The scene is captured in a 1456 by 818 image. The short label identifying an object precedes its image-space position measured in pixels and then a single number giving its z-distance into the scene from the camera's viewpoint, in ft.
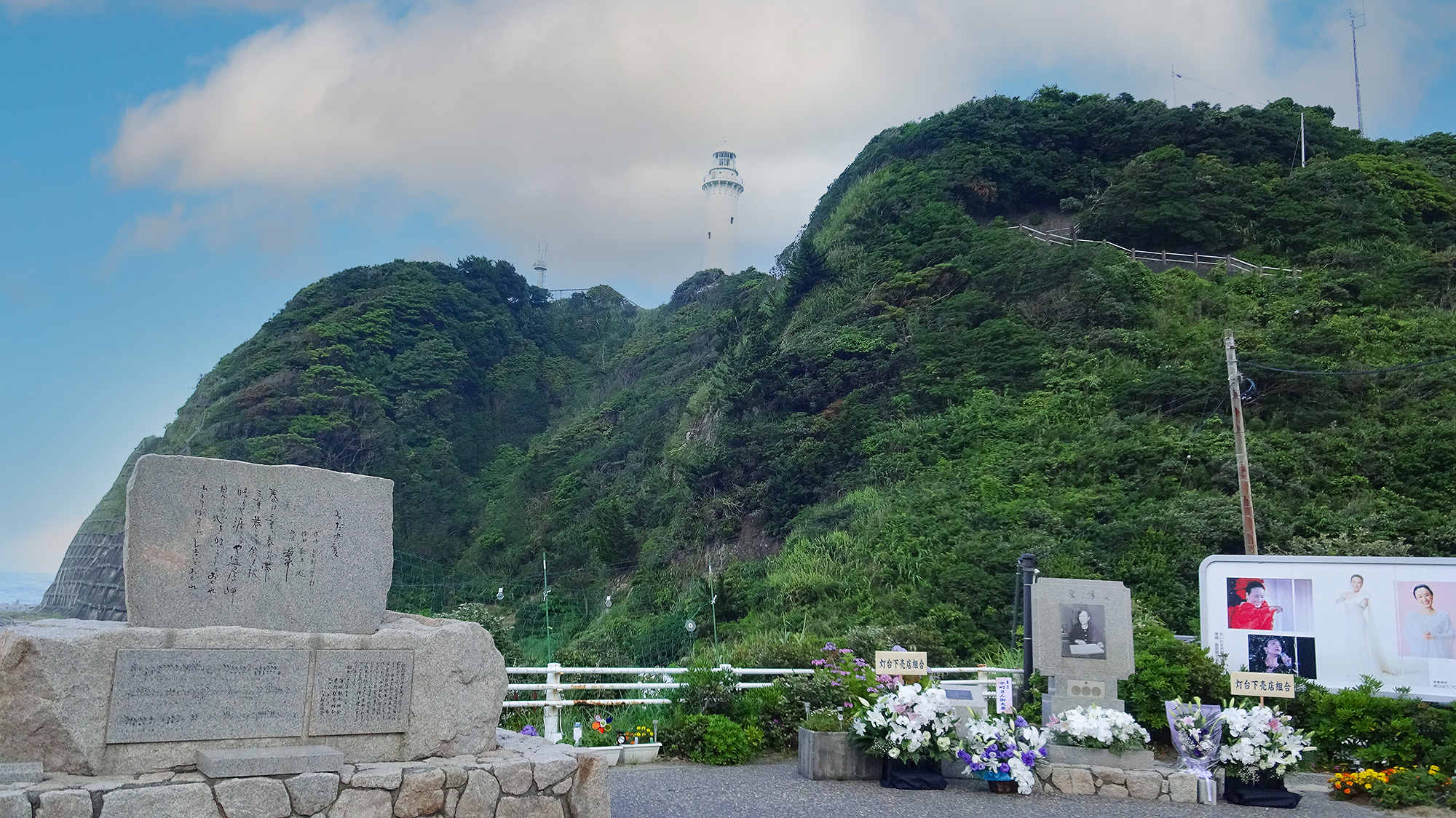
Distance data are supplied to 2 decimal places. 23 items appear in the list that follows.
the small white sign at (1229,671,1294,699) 27.96
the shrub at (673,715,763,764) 29.25
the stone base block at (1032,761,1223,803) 26.40
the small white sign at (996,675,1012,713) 30.17
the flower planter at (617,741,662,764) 28.96
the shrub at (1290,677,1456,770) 28.04
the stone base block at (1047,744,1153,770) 27.27
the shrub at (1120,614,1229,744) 32.24
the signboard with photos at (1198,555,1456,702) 31.45
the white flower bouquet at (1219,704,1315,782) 26.25
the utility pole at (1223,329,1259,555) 48.16
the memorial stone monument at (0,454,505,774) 15.90
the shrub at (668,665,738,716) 31.22
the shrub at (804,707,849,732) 27.94
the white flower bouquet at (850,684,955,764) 26.58
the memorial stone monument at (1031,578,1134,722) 29.55
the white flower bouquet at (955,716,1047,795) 26.48
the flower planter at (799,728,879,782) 27.32
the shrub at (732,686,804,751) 31.55
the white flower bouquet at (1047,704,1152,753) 27.27
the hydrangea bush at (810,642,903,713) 29.71
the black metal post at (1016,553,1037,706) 30.96
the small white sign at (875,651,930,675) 28.73
